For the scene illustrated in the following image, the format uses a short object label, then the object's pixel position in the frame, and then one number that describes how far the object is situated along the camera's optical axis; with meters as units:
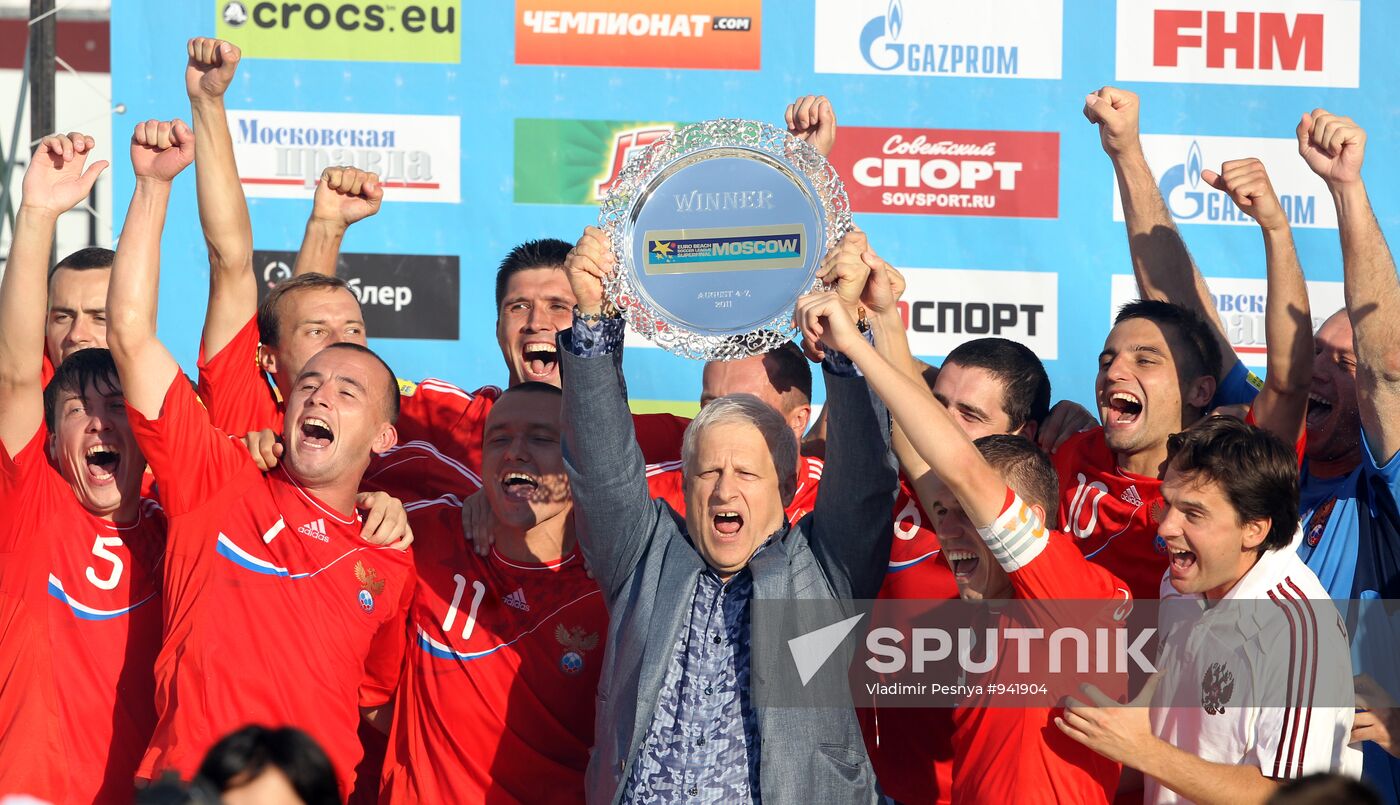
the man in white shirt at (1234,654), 2.96
